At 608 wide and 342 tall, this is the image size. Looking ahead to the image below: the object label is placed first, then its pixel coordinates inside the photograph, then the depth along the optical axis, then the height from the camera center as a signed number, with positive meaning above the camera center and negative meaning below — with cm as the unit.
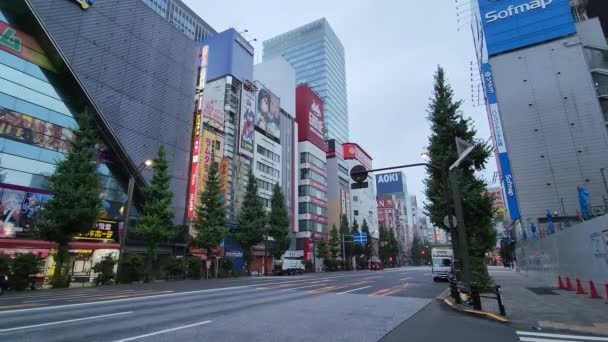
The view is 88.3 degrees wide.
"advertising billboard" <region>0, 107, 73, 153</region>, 2403 +979
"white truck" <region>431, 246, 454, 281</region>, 2895 -102
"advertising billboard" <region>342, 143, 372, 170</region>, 9212 +2884
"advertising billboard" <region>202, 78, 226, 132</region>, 4147 +2095
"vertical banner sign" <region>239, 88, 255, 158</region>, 4684 +1927
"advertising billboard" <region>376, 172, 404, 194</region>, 12781 +2719
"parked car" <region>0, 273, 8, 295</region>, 1620 -140
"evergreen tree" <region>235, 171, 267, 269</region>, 3884 +365
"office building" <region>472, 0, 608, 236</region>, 3688 +1815
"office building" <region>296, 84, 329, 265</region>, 6238 +1649
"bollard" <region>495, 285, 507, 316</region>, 933 -163
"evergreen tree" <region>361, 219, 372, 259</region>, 7181 +113
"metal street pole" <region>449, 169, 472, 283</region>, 1070 +37
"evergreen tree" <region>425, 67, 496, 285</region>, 1811 +421
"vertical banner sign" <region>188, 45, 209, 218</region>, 3616 +1384
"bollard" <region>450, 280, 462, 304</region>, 1175 -157
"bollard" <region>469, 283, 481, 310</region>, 1009 -146
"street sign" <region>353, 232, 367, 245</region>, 6353 +257
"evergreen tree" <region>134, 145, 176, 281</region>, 2618 +324
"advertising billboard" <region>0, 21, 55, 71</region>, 2480 +1665
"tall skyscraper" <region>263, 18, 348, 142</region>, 12494 +7774
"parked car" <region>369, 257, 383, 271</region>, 6856 -303
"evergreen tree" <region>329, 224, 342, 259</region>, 6050 +157
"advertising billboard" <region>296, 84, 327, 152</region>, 6950 +3006
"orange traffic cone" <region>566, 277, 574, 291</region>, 1833 -211
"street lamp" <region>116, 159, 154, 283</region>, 2273 +148
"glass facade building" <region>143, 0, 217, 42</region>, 9082 +7006
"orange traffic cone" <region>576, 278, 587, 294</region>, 1564 -191
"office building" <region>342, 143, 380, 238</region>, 9038 +1547
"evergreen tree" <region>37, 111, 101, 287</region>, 2031 +336
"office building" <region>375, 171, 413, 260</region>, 12431 +1747
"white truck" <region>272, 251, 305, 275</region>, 4341 -204
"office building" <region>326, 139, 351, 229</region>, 7575 +1657
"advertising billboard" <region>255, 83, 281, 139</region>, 5367 +2431
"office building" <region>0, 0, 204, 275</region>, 2448 +1371
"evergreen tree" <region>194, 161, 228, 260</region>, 3272 +361
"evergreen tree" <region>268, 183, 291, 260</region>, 4453 +325
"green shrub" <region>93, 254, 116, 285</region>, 2272 -121
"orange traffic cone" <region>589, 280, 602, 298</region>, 1416 -191
